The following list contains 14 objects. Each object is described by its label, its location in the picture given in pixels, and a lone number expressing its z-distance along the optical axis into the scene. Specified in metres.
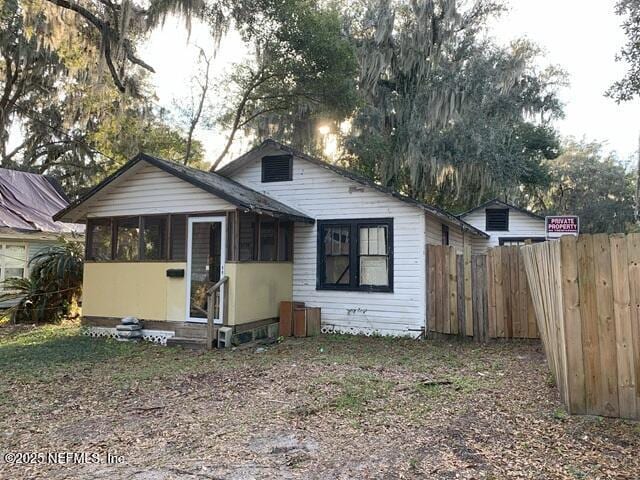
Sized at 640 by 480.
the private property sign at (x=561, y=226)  5.12
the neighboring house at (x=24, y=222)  13.86
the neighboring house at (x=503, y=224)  15.10
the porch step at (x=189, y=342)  8.57
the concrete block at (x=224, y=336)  8.42
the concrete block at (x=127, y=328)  9.27
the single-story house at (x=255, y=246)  9.08
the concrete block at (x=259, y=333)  9.11
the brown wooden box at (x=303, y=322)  9.74
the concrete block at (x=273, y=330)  9.58
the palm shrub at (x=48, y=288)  12.07
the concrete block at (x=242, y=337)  8.59
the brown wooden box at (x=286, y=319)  9.76
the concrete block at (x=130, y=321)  9.37
